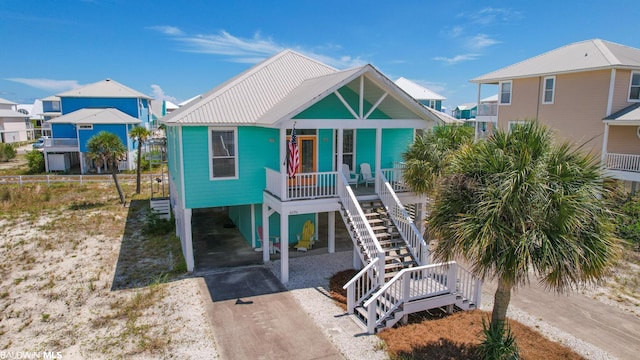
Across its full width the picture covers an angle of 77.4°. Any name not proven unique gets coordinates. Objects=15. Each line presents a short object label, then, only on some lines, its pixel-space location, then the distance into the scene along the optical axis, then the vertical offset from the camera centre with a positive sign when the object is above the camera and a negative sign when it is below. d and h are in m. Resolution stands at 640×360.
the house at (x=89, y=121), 36.12 +1.26
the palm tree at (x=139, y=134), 26.38 +0.08
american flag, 12.68 -0.66
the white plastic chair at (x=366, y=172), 16.34 -1.43
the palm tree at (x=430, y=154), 12.20 -0.51
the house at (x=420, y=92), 48.72 +5.57
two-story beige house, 20.80 +2.47
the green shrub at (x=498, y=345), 8.19 -4.28
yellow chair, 16.41 -4.17
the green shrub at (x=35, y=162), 37.06 -2.55
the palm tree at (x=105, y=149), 24.33 -0.85
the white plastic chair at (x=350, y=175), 15.49 -1.54
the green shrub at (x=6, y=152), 44.38 -2.00
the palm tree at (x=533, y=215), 7.10 -1.42
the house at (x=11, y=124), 60.56 +1.58
